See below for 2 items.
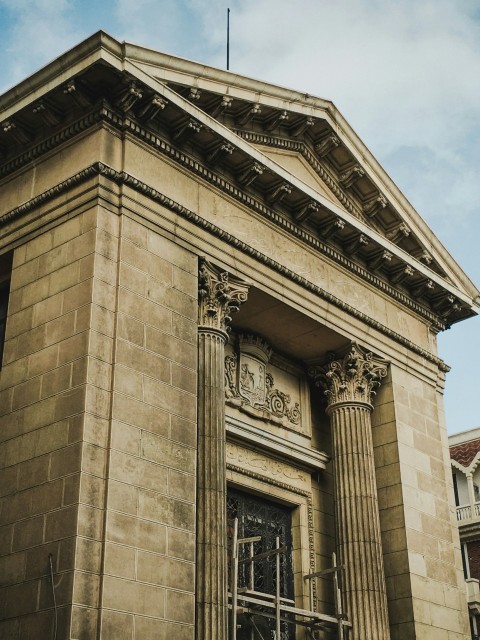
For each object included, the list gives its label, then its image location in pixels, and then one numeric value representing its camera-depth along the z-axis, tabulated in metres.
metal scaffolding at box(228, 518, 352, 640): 17.45
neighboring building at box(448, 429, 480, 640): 42.44
